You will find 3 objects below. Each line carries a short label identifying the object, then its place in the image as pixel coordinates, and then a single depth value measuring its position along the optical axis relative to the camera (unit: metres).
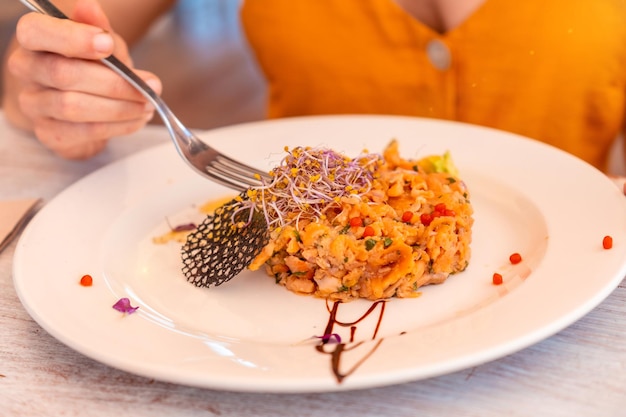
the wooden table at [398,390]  0.35
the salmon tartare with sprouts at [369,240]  0.42
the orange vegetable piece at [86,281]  0.43
